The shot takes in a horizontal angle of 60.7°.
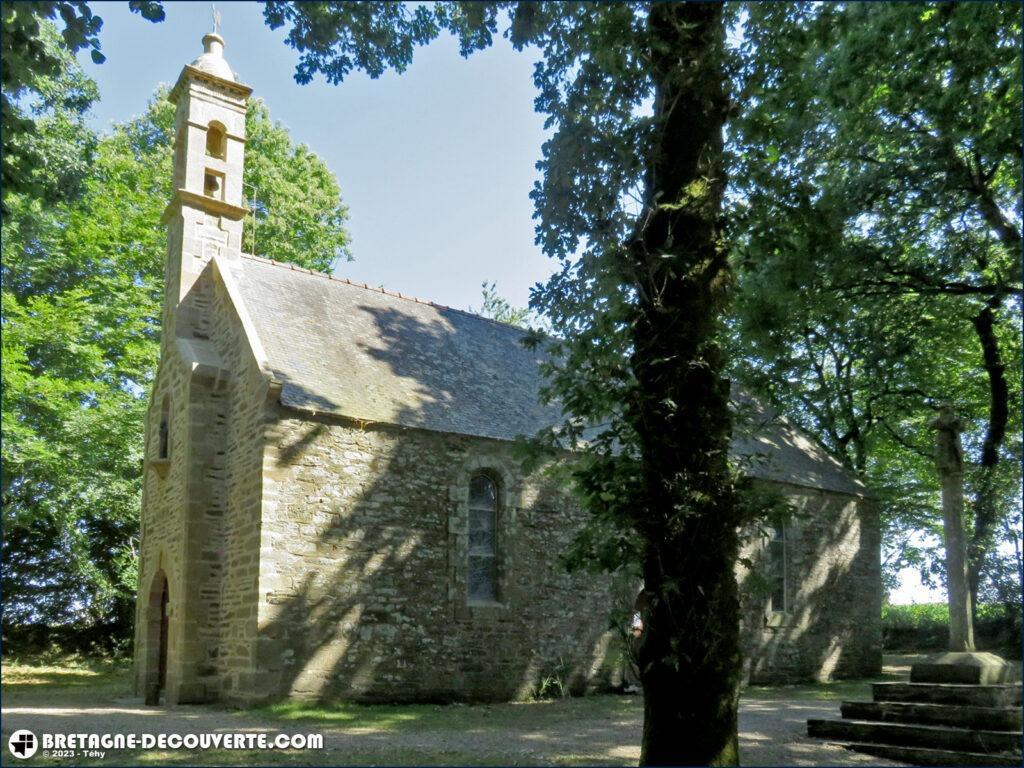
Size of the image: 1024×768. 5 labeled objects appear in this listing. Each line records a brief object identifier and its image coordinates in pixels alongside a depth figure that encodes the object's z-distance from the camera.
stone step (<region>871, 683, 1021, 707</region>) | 10.11
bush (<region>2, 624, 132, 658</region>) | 21.97
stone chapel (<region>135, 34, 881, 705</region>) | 13.81
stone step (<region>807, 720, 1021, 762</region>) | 9.45
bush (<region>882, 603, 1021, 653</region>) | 25.50
